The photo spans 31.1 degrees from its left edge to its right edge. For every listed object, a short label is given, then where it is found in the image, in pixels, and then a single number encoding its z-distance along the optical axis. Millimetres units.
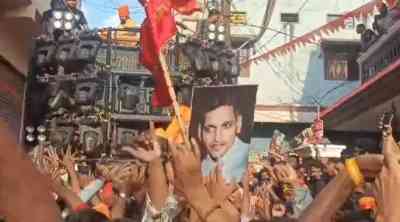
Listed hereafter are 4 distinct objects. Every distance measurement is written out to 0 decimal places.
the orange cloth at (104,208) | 4609
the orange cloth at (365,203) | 3792
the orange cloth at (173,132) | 6105
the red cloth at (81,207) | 2956
